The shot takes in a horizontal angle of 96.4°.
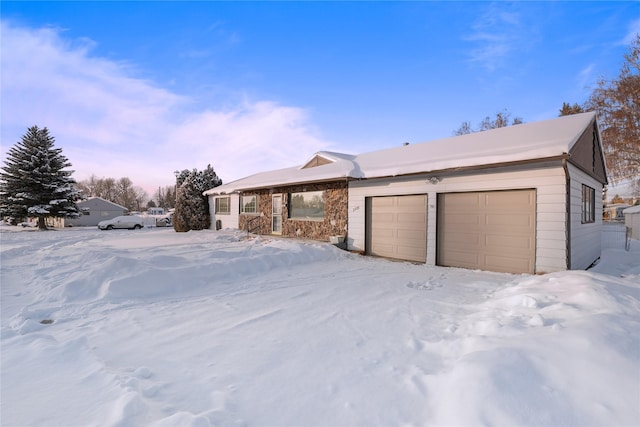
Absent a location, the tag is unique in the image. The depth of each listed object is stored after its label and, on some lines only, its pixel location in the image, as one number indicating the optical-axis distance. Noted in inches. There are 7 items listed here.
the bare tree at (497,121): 1081.2
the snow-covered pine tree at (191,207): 711.7
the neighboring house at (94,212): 1263.5
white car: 935.7
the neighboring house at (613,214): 1351.6
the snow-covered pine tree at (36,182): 903.1
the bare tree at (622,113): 749.3
